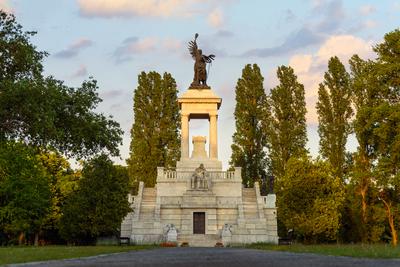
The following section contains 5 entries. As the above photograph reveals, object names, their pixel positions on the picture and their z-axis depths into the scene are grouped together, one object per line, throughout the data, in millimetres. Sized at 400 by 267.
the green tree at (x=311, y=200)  51281
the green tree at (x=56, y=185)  57500
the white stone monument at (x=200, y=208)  46375
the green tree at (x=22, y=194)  50781
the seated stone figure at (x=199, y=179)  51219
